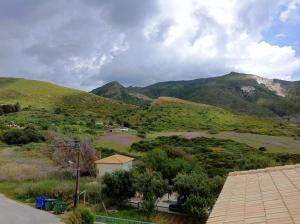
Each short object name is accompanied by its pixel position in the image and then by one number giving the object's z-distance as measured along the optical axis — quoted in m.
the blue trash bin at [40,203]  19.62
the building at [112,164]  25.88
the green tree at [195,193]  17.86
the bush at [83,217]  14.57
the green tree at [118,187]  20.52
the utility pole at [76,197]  18.60
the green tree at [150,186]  19.35
